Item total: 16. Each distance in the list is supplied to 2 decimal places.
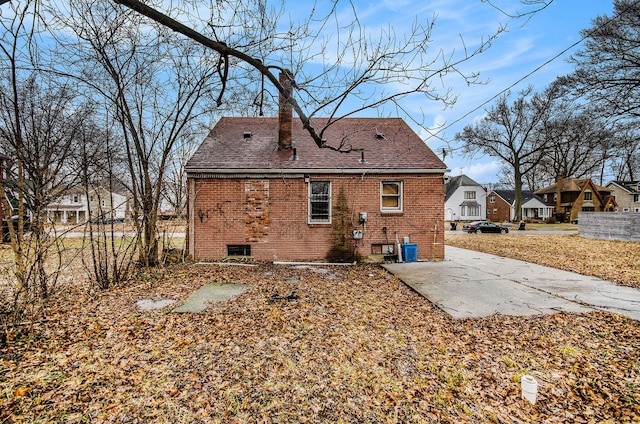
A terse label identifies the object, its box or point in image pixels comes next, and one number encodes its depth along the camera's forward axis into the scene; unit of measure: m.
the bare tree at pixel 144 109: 6.72
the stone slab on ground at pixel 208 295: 5.23
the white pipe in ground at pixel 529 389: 2.85
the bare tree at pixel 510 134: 31.28
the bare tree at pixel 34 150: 4.47
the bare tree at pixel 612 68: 11.29
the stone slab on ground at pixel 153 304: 5.19
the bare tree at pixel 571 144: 13.20
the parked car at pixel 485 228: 23.58
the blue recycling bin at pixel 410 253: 9.87
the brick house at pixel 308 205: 9.86
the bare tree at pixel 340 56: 3.80
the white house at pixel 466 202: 42.97
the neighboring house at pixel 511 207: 41.66
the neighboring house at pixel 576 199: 38.19
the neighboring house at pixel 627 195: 44.19
